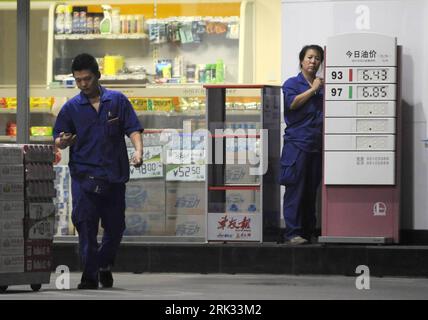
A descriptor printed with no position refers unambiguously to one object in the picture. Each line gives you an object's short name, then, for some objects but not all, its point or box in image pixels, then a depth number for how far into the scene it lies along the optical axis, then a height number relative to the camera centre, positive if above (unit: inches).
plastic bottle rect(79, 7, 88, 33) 636.7 +60.7
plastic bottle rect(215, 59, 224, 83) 629.0 +38.1
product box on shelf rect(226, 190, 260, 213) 608.4 -17.1
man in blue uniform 506.6 +0.3
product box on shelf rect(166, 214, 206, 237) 616.7 -27.6
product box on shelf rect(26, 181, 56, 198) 501.4 -10.4
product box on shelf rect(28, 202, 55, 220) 500.7 -17.6
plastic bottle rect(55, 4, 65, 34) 637.9 +60.4
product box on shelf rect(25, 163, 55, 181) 502.0 -4.3
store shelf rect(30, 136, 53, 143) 635.5 +8.5
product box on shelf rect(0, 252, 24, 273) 491.5 -35.0
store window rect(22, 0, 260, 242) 621.9 +34.8
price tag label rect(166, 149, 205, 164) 621.0 +1.3
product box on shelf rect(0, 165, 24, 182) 494.9 -4.9
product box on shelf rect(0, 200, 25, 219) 493.7 -17.0
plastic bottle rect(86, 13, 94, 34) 636.7 +57.7
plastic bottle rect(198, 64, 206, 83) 629.6 +37.0
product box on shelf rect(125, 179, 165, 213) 623.5 -15.2
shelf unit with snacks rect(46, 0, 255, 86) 627.8 +50.8
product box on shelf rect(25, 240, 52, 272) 498.9 -33.0
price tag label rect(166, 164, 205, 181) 620.1 -5.4
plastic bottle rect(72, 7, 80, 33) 636.7 +59.9
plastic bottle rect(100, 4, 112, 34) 637.3 +60.8
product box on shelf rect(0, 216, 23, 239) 492.7 -23.2
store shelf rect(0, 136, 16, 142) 641.6 +8.9
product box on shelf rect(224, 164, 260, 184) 610.2 -6.4
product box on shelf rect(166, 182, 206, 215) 618.8 -16.3
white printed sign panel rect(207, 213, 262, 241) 604.1 -27.7
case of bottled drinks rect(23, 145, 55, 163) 502.6 +1.9
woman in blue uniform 601.3 +6.0
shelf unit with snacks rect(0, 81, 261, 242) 618.2 -6.1
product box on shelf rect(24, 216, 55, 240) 499.5 -23.8
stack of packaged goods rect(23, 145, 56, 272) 500.1 -16.7
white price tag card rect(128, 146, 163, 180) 623.5 -3.3
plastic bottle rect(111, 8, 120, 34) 636.7 +59.2
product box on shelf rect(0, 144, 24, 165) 495.8 +1.5
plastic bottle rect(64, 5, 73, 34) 637.3 +60.3
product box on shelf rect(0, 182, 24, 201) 494.3 -10.9
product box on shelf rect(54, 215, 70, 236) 627.5 -28.2
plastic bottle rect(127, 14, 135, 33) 636.1 +58.1
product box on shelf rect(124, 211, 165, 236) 621.9 -27.0
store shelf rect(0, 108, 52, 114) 637.3 +21.0
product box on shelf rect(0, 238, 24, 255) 492.1 -29.0
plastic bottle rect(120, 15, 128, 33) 636.7 +58.2
